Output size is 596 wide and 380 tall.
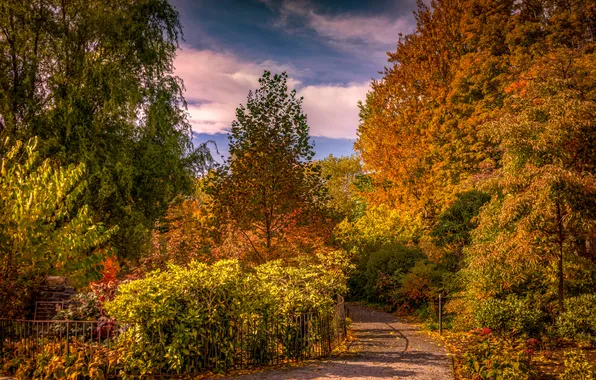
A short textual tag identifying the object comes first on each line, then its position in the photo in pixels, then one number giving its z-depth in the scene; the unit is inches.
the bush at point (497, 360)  310.3
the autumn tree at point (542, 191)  425.7
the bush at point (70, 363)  303.4
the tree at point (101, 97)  630.5
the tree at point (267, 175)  532.4
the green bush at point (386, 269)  755.4
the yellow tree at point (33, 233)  410.0
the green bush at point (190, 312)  319.3
